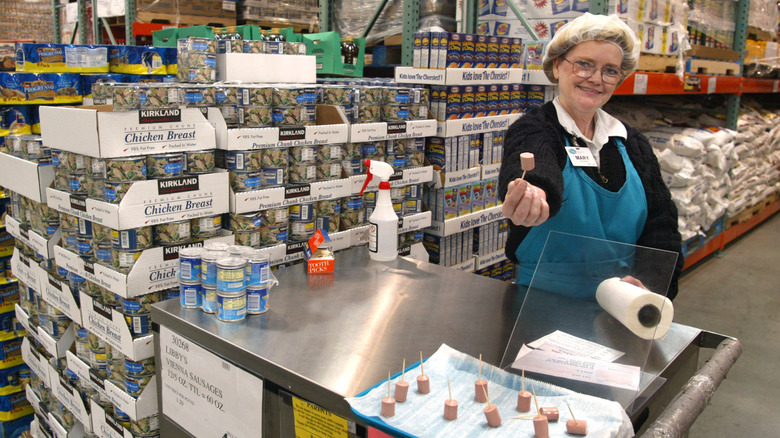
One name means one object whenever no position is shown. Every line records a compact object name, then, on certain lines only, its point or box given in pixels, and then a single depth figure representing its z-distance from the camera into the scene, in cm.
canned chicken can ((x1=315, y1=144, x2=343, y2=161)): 250
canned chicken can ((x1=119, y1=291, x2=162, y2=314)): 203
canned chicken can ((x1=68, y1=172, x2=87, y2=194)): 215
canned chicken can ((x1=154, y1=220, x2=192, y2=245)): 206
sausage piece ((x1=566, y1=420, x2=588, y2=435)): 118
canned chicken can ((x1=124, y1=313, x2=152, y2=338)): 203
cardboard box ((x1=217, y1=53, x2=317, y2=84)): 252
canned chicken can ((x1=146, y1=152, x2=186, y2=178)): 203
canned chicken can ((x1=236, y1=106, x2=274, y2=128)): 226
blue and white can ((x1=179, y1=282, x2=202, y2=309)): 186
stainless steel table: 152
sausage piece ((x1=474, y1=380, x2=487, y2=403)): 132
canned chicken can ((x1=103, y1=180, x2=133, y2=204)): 195
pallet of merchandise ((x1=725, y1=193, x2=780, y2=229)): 690
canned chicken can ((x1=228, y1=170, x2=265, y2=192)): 223
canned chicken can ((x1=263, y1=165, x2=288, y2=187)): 233
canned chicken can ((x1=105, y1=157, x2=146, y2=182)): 195
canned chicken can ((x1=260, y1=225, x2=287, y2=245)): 235
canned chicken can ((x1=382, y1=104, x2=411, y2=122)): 281
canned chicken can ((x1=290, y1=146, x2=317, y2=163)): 241
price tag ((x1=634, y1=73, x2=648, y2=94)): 406
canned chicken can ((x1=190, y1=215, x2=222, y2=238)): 216
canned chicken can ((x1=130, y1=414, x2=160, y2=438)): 212
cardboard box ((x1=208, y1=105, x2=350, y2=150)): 220
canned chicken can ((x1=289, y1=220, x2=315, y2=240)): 245
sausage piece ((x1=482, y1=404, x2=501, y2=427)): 122
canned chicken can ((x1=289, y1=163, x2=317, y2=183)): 242
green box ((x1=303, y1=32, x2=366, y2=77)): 389
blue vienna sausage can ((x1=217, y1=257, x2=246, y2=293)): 175
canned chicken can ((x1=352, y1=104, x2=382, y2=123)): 266
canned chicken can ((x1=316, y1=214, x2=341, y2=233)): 253
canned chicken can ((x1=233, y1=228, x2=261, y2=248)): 226
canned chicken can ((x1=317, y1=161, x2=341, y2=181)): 252
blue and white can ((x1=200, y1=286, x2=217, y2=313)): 183
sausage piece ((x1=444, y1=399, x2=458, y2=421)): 125
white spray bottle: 236
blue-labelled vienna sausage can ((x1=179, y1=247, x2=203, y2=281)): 185
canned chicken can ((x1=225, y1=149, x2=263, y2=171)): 222
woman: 205
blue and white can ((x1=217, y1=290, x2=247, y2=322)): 177
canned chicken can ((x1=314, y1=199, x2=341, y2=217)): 253
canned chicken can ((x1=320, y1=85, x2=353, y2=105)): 259
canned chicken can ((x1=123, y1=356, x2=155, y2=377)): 207
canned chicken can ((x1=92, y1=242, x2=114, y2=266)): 206
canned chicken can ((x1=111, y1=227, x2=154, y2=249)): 198
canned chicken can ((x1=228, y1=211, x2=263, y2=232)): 225
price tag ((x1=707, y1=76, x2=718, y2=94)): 532
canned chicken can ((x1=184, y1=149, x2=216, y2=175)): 213
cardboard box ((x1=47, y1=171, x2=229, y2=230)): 195
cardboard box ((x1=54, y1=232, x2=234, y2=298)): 199
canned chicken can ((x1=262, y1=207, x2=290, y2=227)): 234
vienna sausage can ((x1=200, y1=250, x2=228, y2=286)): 182
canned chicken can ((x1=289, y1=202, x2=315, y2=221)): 244
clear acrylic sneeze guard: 140
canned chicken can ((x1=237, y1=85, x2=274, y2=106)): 225
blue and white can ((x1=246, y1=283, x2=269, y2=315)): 183
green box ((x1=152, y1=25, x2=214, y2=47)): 379
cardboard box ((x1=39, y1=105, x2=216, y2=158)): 193
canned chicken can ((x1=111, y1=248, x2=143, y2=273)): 200
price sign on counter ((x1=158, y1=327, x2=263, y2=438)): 165
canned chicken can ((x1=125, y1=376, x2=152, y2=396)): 208
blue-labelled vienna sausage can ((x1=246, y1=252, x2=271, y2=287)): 181
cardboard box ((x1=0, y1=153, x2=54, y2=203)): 239
